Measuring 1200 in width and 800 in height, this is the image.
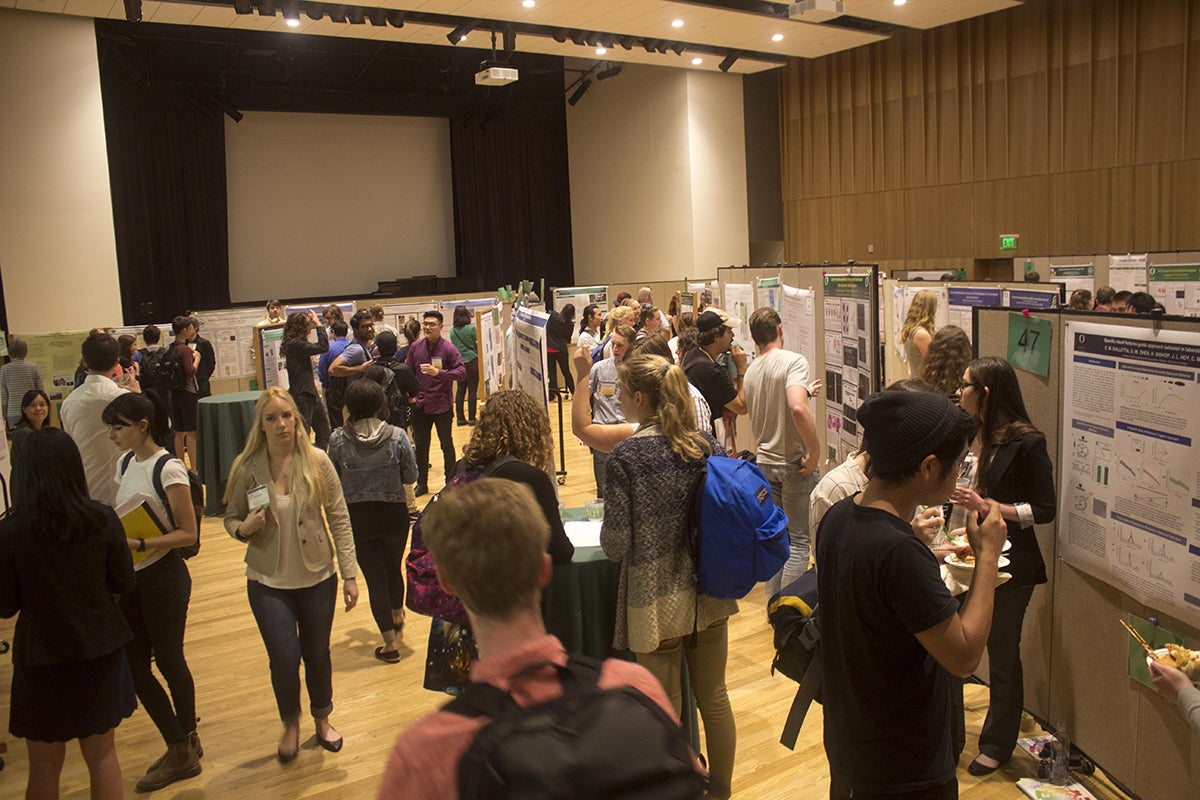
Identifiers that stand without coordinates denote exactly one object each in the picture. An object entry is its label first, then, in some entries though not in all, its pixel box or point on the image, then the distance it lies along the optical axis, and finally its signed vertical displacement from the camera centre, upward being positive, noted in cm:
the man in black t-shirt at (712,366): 509 -45
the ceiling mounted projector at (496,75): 1183 +273
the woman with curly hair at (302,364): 788 -55
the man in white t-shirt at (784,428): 474 -76
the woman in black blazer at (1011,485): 316 -73
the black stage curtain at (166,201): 1482 +169
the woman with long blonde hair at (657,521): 292 -74
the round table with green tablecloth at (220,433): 738 -104
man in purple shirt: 773 -67
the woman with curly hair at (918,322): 589 -30
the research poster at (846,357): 506 -45
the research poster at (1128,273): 856 -7
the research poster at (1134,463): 275 -63
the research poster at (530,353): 507 -36
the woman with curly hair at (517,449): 297 -52
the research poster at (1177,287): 799 -20
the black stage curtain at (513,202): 1830 +177
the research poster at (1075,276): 938 -8
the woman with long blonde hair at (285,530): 370 -90
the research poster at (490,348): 863 -54
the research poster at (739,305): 791 -21
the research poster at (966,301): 602 -19
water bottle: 341 -179
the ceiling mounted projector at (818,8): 1053 +308
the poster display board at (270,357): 870 -53
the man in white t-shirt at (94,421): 507 -62
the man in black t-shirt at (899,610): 184 -67
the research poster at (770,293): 680 -10
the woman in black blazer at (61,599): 286 -90
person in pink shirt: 109 -43
